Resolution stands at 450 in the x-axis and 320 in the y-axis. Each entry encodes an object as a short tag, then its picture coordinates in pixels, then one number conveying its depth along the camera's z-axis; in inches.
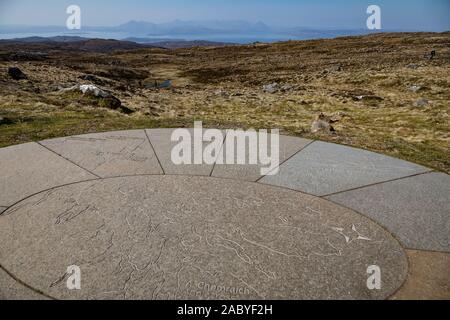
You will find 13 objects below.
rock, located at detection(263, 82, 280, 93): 934.4
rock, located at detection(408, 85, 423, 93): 748.0
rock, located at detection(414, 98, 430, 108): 605.4
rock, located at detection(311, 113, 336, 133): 378.5
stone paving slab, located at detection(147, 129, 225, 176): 261.0
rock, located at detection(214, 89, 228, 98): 871.6
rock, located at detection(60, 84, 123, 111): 526.0
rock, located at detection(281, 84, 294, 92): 917.4
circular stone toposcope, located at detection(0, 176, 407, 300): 143.8
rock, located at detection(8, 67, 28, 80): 746.8
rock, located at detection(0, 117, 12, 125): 369.1
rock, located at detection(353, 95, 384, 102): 700.0
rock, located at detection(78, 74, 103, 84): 933.3
